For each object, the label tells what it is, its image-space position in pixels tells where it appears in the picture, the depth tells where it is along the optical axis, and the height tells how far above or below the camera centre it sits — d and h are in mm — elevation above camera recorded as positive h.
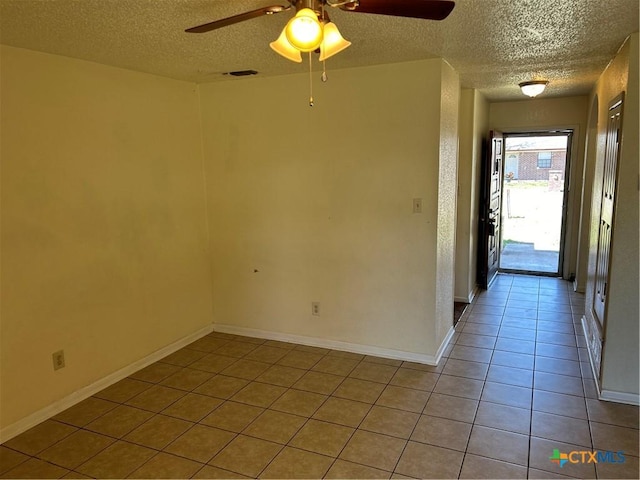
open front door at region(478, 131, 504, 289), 5164 -358
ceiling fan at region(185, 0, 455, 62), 1562 +608
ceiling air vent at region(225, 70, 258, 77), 3408 +846
